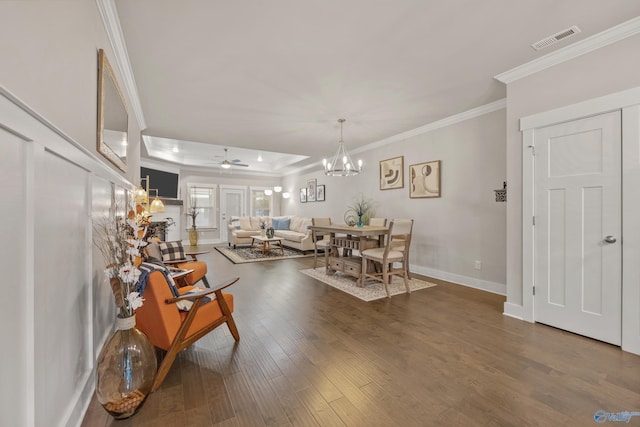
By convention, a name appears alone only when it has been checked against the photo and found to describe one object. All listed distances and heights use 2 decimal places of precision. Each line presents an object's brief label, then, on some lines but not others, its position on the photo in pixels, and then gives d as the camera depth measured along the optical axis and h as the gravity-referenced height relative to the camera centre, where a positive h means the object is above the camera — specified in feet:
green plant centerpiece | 19.58 +0.39
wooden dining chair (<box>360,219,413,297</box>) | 12.13 -1.98
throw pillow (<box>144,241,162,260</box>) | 9.72 -1.41
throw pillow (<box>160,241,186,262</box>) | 11.14 -1.64
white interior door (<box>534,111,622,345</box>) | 7.57 -0.43
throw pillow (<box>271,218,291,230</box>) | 29.22 -1.10
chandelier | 14.32 +2.47
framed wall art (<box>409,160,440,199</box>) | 14.89 +1.99
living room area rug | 20.60 -3.56
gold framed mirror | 6.13 +2.64
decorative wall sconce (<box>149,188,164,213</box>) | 16.65 +0.41
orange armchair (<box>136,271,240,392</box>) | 5.76 -2.51
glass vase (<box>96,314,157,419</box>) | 4.69 -2.93
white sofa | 24.11 -1.75
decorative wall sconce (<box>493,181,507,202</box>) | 11.42 +0.85
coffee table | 23.18 -2.45
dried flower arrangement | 4.80 -0.96
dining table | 13.25 -1.75
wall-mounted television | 24.36 +3.15
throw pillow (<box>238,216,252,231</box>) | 28.55 -1.17
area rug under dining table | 12.10 -3.70
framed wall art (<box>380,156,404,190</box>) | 17.06 +2.70
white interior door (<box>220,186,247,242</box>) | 31.55 +1.15
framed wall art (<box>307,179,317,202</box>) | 27.58 +2.50
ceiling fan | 22.96 +5.39
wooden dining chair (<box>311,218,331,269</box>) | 15.99 -1.90
